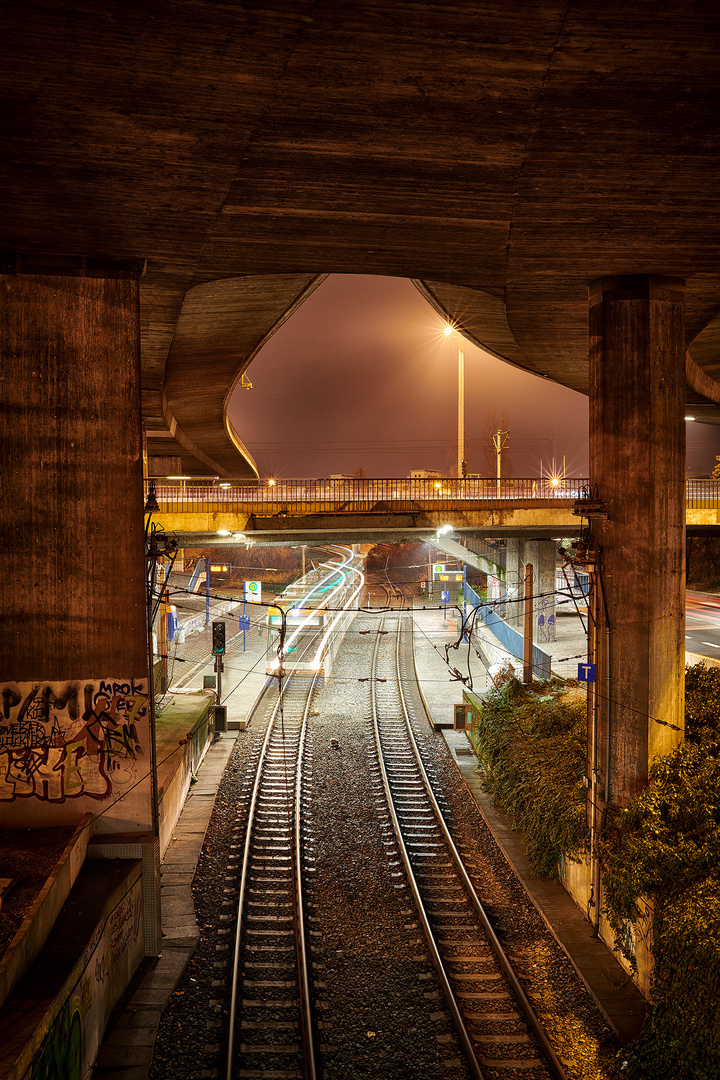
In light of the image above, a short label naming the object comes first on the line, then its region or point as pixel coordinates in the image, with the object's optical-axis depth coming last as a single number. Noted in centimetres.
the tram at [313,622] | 2558
